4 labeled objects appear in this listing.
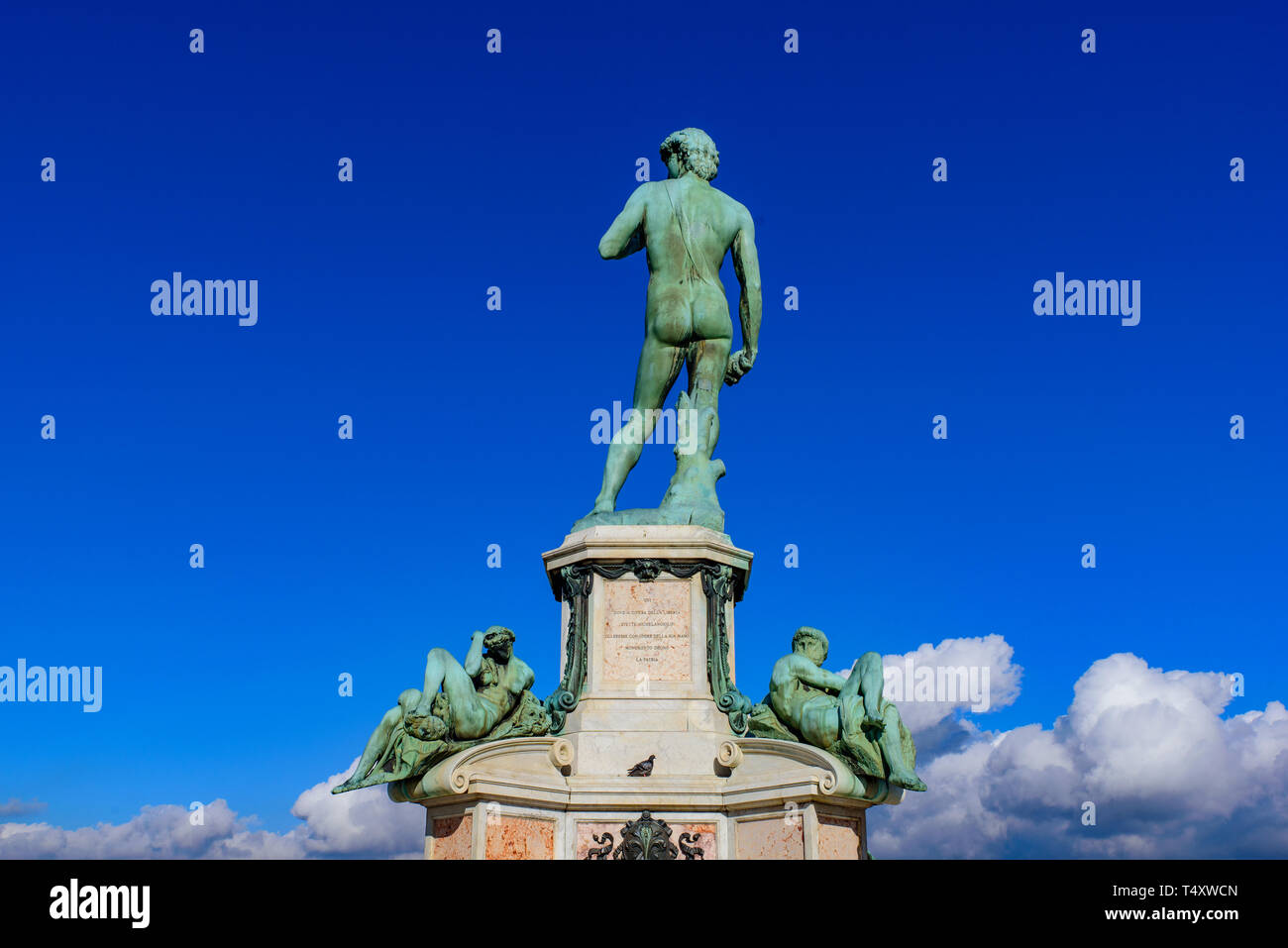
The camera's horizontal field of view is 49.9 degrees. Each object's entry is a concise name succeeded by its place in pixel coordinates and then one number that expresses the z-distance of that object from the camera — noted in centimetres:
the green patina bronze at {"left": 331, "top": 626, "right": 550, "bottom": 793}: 1414
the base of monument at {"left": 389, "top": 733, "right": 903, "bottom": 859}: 1376
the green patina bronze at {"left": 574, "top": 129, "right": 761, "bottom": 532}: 1700
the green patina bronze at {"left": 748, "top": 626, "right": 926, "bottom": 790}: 1412
